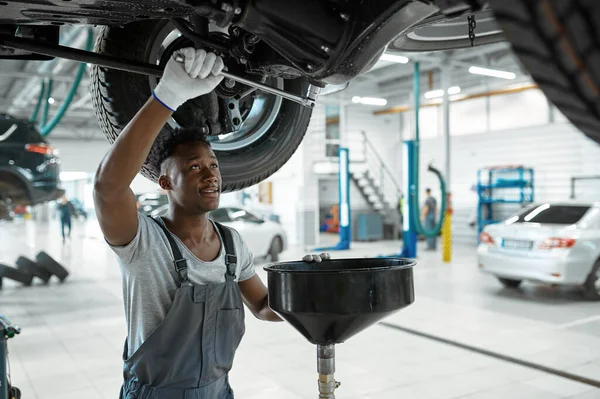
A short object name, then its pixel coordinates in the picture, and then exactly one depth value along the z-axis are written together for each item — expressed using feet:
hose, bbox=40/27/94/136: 20.31
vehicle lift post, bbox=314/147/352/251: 36.24
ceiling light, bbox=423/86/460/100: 41.68
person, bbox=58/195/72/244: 44.60
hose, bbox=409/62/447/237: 27.11
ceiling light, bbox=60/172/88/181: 102.78
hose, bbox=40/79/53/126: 30.63
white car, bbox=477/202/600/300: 17.94
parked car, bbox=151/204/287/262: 29.17
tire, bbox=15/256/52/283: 22.88
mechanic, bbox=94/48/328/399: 4.42
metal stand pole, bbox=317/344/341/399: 5.08
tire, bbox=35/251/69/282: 23.45
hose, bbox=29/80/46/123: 30.90
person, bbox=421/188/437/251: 42.38
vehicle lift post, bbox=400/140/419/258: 30.01
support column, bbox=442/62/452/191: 31.65
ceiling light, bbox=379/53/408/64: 29.02
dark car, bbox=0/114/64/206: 20.49
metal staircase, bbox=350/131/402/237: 53.16
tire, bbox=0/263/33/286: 21.77
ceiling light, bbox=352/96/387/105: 41.47
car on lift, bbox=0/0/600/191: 2.20
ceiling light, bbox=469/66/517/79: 32.42
